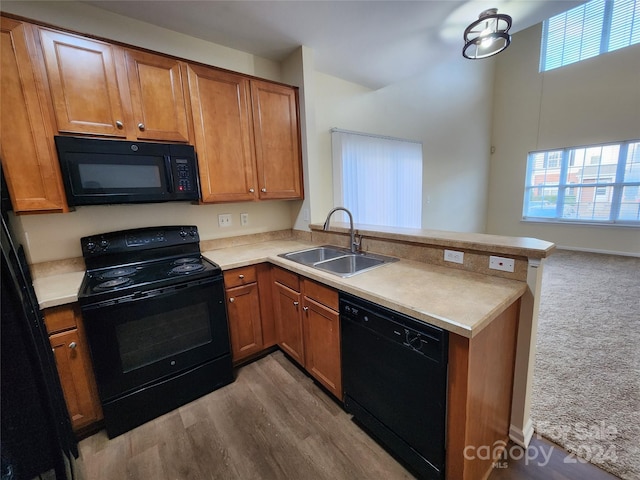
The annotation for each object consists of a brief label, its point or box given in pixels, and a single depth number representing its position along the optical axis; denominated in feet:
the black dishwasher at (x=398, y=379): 3.73
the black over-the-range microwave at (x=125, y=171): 5.25
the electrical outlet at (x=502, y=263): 4.53
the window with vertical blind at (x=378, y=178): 10.39
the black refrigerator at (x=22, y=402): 1.20
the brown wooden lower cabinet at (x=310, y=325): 5.51
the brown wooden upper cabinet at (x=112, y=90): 5.06
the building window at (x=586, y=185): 15.75
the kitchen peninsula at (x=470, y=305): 3.54
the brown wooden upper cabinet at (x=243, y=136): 6.65
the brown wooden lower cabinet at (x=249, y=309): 6.73
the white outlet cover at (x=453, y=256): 5.21
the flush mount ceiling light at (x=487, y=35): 5.94
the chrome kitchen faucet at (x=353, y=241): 6.86
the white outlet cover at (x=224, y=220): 8.14
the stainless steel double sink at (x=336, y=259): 6.37
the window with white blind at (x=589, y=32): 14.98
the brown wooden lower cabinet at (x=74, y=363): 4.75
